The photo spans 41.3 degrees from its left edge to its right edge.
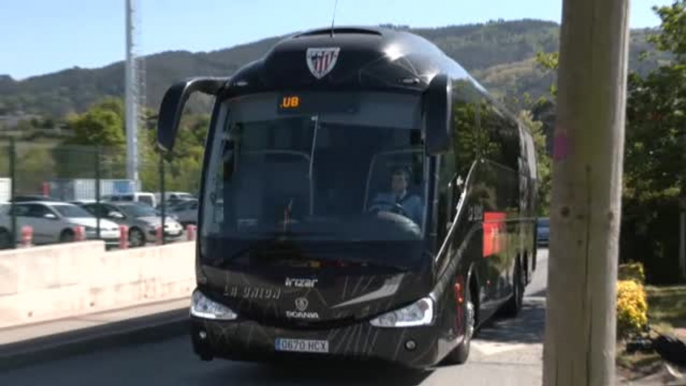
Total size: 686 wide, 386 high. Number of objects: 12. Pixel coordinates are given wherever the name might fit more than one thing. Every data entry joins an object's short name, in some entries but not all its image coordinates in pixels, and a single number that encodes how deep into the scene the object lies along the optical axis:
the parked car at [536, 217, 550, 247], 40.44
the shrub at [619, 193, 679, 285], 23.67
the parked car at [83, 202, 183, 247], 17.20
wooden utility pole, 3.52
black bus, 8.05
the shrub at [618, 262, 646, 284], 15.73
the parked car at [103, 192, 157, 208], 17.81
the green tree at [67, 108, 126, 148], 77.06
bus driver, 8.27
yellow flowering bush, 10.52
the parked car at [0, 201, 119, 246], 13.52
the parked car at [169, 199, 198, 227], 20.75
